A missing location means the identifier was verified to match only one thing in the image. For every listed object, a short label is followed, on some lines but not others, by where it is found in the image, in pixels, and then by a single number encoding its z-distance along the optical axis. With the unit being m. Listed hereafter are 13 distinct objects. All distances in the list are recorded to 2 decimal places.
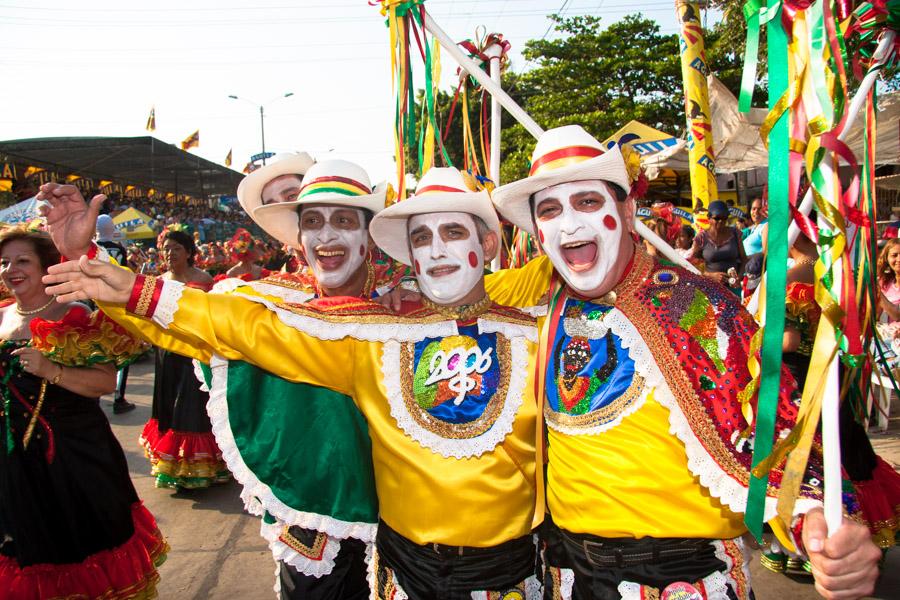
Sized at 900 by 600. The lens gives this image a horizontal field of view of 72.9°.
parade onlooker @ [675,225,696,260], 8.62
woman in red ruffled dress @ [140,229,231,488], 4.93
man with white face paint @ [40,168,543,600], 1.89
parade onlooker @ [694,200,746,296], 6.48
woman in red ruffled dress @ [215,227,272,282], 6.16
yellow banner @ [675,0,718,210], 5.80
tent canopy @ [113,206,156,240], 13.98
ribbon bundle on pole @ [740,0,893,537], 1.21
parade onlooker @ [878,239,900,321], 4.77
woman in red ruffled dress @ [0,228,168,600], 2.87
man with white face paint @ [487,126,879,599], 1.65
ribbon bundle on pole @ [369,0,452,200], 3.05
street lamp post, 33.06
